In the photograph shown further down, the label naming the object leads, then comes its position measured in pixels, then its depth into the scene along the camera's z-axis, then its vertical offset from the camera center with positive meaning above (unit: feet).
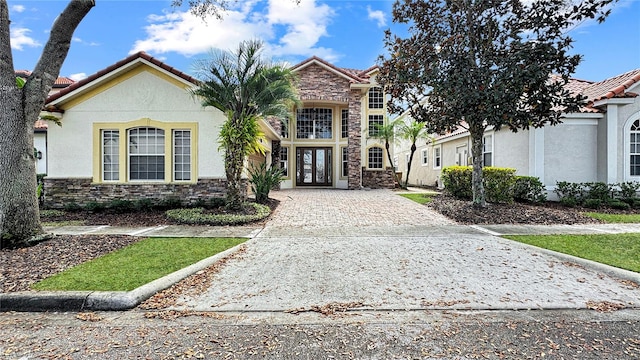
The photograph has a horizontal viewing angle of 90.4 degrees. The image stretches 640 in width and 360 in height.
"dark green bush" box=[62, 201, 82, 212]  35.94 -3.28
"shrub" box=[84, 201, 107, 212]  35.53 -3.15
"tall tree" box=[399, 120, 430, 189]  67.46 +10.15
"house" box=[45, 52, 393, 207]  36.06 +4.44
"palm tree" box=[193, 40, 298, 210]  31.55 +8.76
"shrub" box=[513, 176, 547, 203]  42.19 -1.31
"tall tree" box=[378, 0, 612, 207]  29.84 +11.73
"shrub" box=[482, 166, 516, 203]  39.34 -0.68
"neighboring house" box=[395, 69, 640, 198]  42.06 +5.01
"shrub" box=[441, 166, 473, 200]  44.56 -0.31
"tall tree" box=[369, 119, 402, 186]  69.77 +10.12
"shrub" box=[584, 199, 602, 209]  39.68 -2.97
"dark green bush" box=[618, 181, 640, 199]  40.78 -1.23
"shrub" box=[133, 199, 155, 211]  35.53 -2.99
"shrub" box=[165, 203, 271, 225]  29.40 -3.70
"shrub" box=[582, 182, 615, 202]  41.11 -1.51
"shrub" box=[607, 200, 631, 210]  38.95 -3.14
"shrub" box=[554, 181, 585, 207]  41.60 -1.68
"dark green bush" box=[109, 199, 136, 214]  35.45 -3.12
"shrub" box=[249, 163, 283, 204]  40.78 -0.45
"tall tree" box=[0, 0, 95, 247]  20.65 +3.78
